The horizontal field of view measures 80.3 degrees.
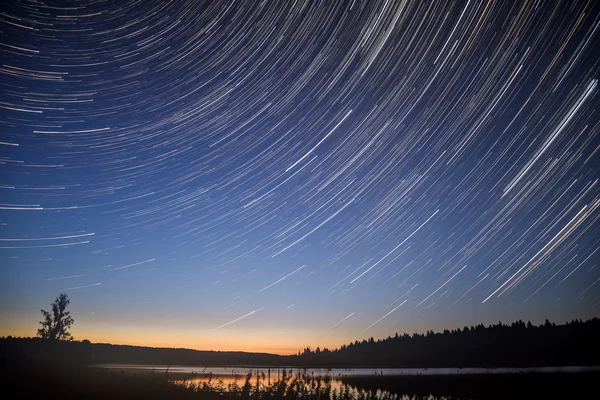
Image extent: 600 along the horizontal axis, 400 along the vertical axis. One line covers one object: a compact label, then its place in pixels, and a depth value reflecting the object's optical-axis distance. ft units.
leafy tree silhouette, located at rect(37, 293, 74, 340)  208.74
